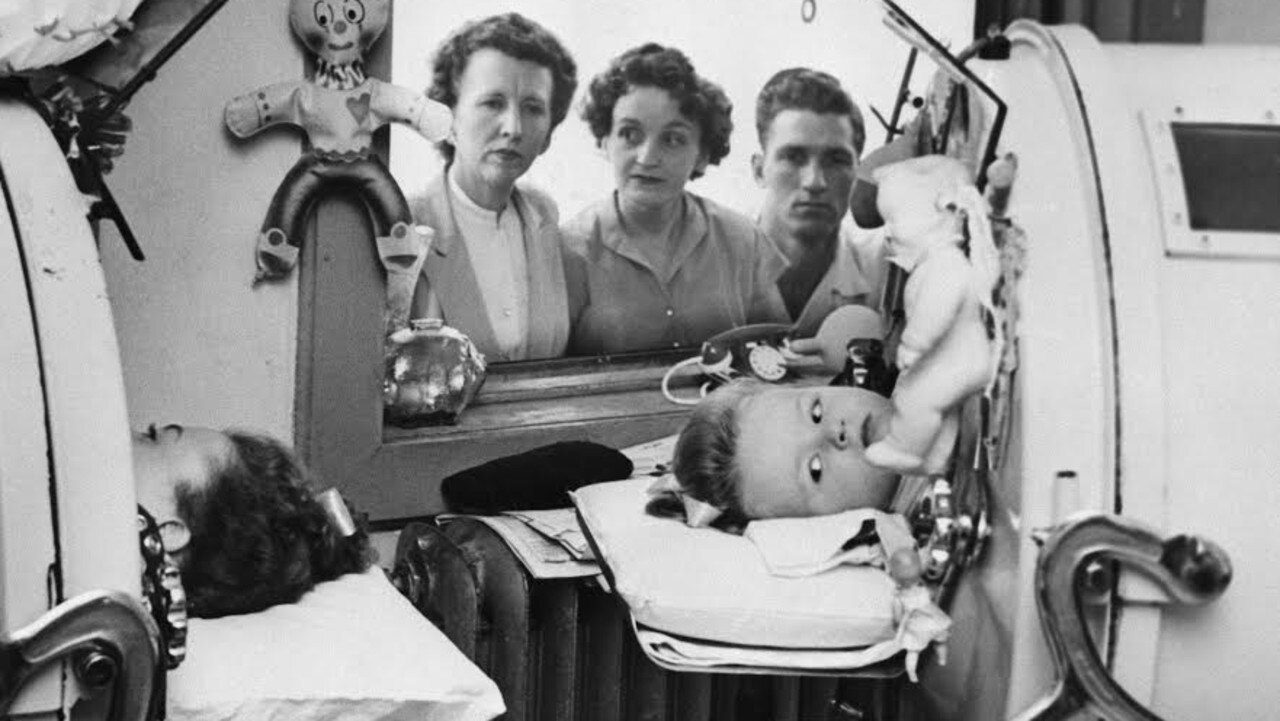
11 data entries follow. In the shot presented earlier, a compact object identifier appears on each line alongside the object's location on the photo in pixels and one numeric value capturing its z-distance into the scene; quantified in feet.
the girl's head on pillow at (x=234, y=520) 6.42
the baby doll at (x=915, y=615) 6.34
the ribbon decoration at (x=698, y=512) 7.41
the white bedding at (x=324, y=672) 5.75
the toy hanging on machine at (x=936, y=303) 6.19
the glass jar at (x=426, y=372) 8.82
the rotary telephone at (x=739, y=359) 9.82
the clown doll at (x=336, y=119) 8.23
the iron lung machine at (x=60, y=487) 5.03
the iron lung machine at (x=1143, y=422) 5.50
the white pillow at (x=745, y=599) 6.55
